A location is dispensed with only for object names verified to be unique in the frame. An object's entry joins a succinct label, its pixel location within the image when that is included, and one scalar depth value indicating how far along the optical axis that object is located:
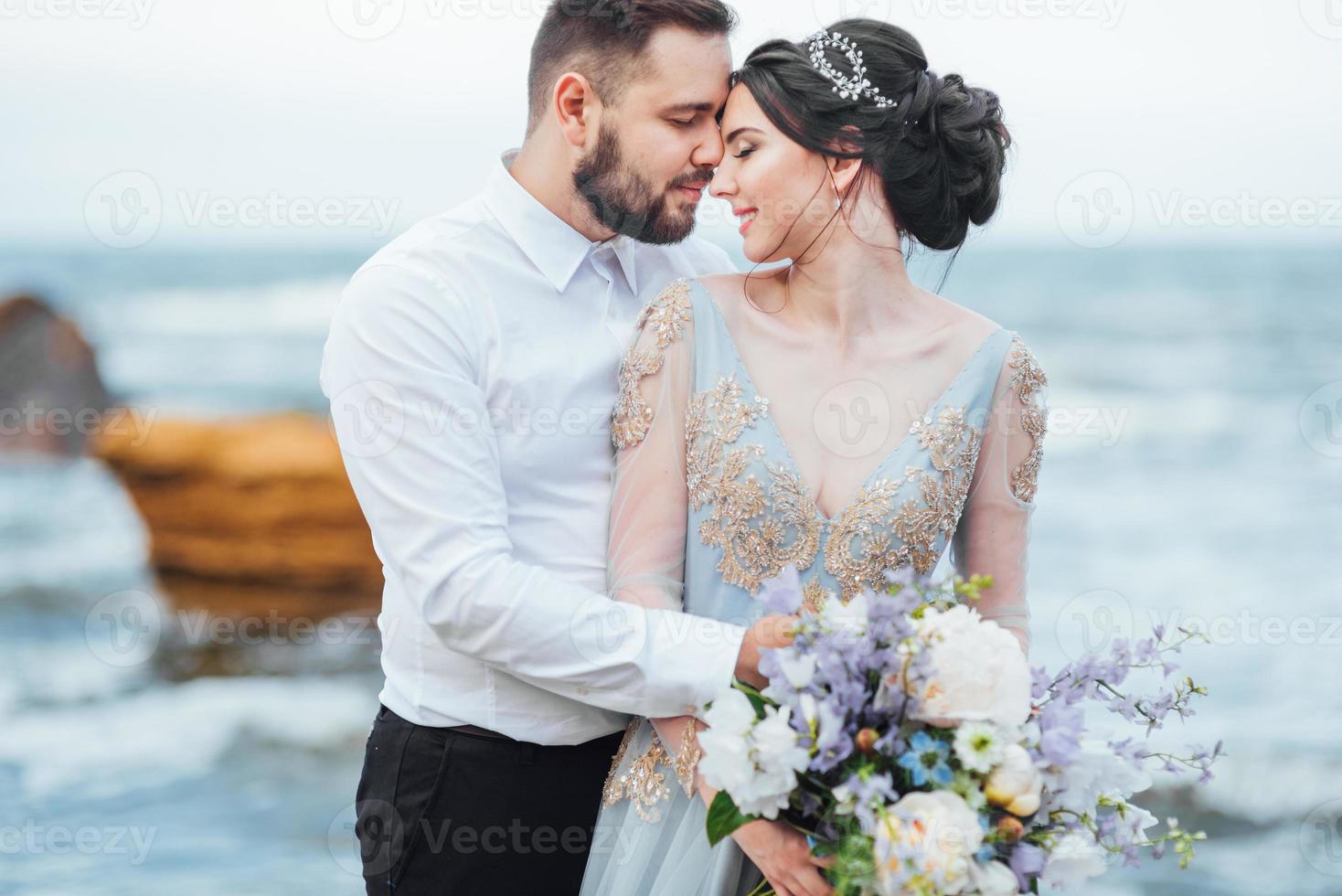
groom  1.95
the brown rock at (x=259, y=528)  8.20
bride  2.01
